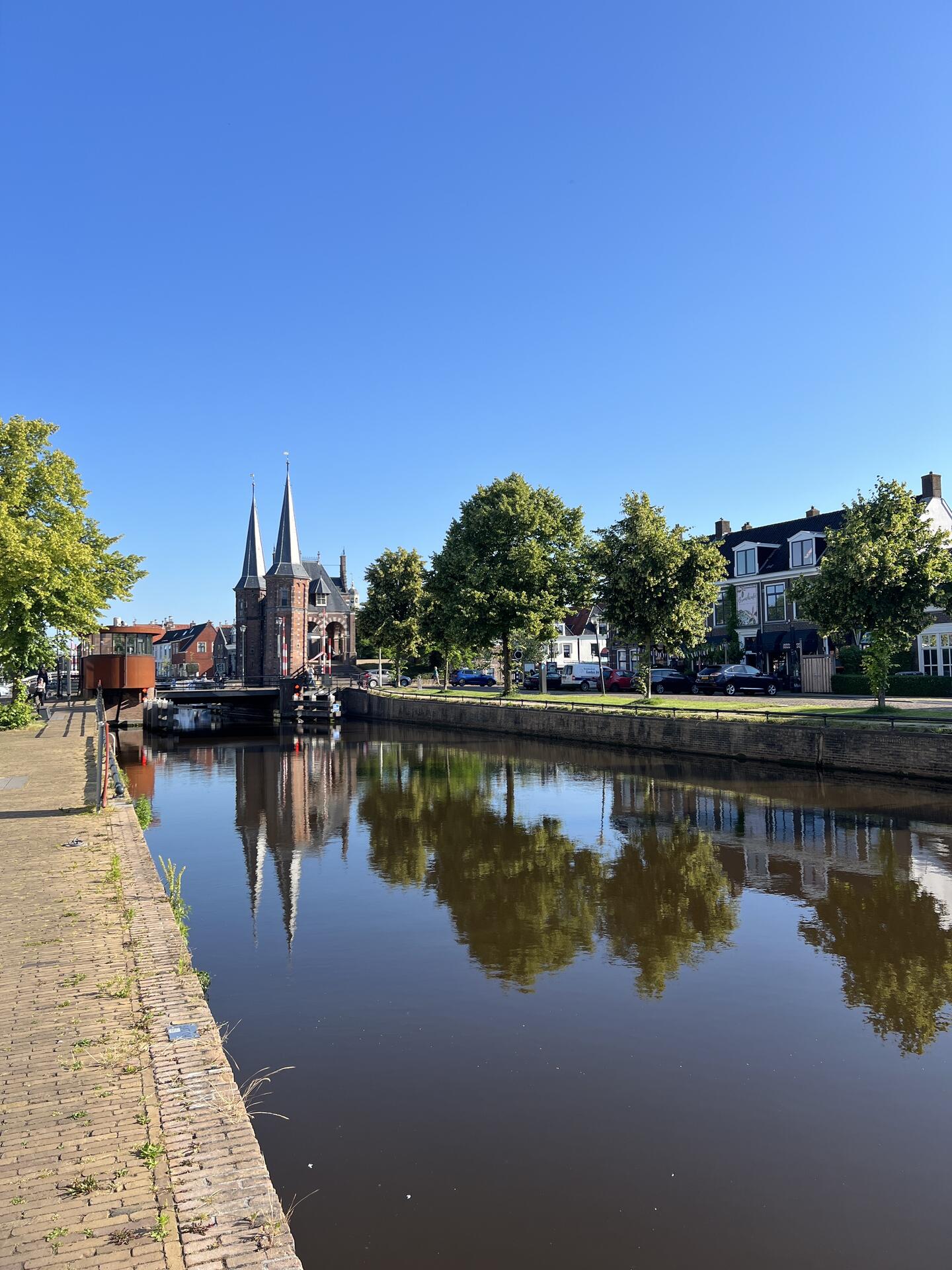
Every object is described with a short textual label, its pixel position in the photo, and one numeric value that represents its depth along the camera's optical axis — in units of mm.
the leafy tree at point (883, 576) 28672
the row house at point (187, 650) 123938
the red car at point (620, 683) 55094
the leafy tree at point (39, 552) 31859
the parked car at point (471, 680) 76938
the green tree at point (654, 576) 39438
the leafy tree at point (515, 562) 48469
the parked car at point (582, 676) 60062
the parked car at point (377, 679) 73931
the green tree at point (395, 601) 69750
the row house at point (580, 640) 86062
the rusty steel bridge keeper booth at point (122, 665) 47344
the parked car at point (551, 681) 64000
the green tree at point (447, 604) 50125
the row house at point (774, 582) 52812
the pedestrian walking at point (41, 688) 54847
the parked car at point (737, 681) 45875
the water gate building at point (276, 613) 78938
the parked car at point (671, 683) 49406
